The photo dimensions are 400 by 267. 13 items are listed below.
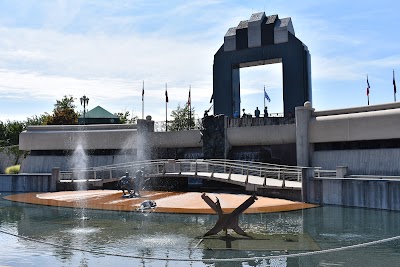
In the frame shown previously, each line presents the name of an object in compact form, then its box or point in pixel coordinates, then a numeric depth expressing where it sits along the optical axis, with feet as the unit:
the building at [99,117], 206.05
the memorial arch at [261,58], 124.36
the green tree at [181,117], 185.08
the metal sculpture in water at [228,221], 50.83
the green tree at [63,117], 231.91
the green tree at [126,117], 278.19
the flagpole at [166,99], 159.06
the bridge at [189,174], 91.45
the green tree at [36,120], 277.40
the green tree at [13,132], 247.09
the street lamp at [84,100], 161.99
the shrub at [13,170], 150.45
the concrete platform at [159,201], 76.89
